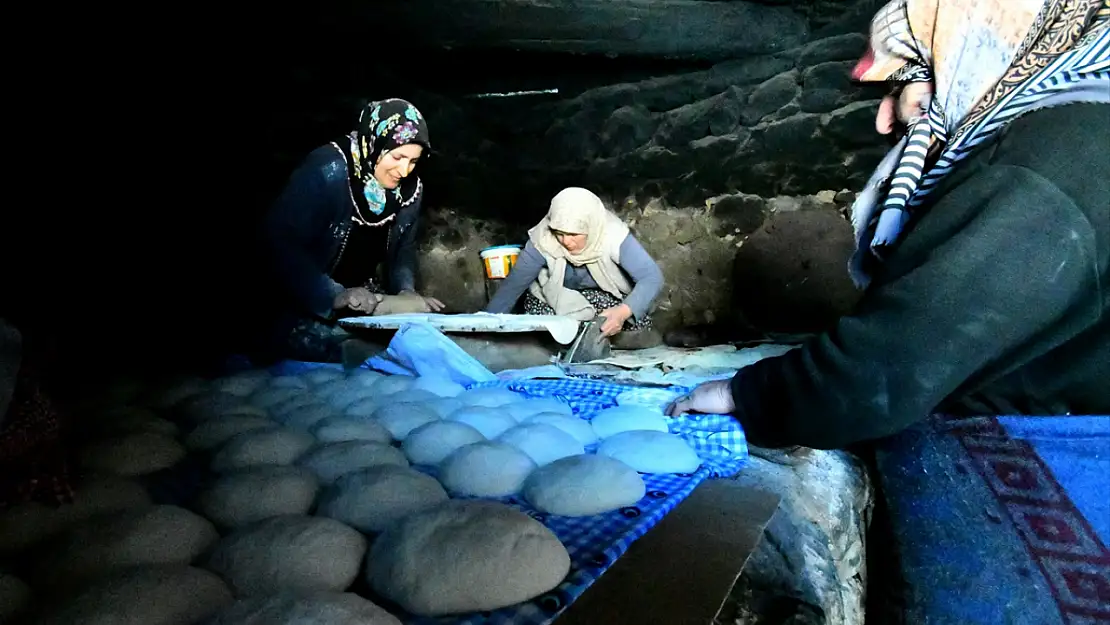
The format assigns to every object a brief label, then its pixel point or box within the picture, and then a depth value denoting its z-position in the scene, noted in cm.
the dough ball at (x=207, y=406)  135
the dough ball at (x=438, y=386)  159
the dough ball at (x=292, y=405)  136
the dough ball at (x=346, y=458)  106
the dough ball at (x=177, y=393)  146
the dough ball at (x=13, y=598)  68
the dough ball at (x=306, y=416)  129
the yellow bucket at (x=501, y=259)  332
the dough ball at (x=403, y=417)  128
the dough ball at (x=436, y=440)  115
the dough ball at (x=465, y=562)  73
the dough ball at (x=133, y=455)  104
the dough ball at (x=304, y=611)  64
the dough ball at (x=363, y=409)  137
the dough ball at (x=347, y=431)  121
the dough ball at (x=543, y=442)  115
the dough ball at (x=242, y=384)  157
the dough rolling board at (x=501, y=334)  190
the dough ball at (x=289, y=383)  164
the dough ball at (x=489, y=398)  146
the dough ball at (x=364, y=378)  164
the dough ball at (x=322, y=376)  172
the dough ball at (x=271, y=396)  147
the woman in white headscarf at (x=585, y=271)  291
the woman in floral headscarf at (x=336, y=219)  228
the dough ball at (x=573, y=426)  128
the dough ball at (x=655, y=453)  112
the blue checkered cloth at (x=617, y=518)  72
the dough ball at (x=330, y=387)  153
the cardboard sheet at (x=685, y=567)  73
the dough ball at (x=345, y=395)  145
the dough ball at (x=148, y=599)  65
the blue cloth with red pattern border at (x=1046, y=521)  71
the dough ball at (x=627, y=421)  128
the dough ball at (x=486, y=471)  103
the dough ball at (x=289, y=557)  75
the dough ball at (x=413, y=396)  147
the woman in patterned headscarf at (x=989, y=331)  72
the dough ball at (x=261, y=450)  108
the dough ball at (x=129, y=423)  120
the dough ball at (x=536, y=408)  137
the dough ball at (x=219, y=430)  118
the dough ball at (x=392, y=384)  157
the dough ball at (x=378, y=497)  90
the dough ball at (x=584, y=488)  96
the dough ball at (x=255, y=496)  91
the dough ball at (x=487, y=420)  128
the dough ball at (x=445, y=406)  138
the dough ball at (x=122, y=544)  75
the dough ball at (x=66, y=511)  82
